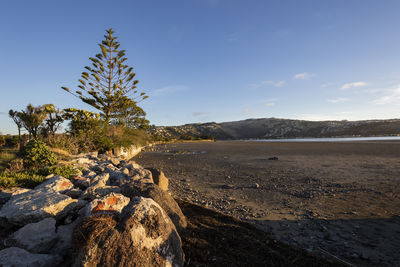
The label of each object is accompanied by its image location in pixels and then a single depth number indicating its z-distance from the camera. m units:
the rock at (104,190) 3.62
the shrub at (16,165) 6.08
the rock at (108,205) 2.41
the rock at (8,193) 3.41
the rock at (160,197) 3.21
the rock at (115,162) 8.30
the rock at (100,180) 4.09
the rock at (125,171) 5.33
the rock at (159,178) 5.51
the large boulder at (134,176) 4.44
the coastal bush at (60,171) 4.84
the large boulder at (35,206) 2.64
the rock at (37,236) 2.28
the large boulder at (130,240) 1.83
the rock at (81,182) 4.39
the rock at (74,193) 3.61
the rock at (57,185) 3.62
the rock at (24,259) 1.90
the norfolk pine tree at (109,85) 23.17
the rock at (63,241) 2.34
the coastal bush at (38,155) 6.68
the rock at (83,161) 7.16
